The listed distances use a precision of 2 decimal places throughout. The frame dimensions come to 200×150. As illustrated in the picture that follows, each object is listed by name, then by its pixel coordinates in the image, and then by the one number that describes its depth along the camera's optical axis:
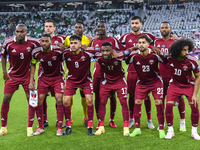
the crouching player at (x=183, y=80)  4.60
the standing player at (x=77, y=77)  5.12
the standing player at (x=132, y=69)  5.52
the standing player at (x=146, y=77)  4.86
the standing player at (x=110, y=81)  5.00
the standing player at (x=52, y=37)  5.82
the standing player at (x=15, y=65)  5.15
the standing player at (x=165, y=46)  5.44
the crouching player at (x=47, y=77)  5.09
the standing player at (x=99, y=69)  5.62
